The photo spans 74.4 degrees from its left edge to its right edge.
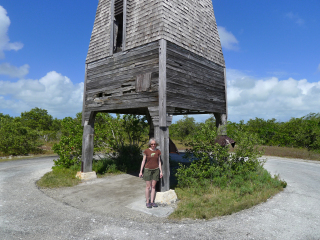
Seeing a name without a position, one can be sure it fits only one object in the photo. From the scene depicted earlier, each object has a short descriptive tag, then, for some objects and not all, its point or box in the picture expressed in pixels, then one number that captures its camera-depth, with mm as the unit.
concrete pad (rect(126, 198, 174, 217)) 5831
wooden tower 7395
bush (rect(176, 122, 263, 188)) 7863
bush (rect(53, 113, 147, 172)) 11984
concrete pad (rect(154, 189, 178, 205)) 6620
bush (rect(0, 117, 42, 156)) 18061
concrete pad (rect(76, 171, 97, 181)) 9883
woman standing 6414
